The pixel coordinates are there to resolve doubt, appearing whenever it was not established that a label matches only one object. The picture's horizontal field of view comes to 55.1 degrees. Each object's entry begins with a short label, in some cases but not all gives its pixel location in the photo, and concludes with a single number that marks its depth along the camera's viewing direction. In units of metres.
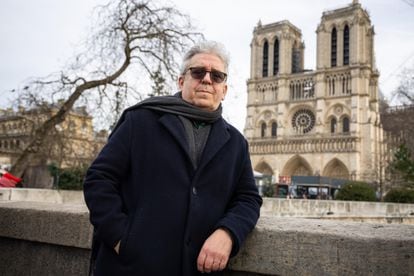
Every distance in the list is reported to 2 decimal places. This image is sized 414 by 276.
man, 1.76
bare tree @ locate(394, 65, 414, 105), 24.67
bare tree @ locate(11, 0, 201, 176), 9.84
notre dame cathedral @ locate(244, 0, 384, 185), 47.72
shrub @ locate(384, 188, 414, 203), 21.86
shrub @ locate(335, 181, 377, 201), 22.28
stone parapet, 1.79
